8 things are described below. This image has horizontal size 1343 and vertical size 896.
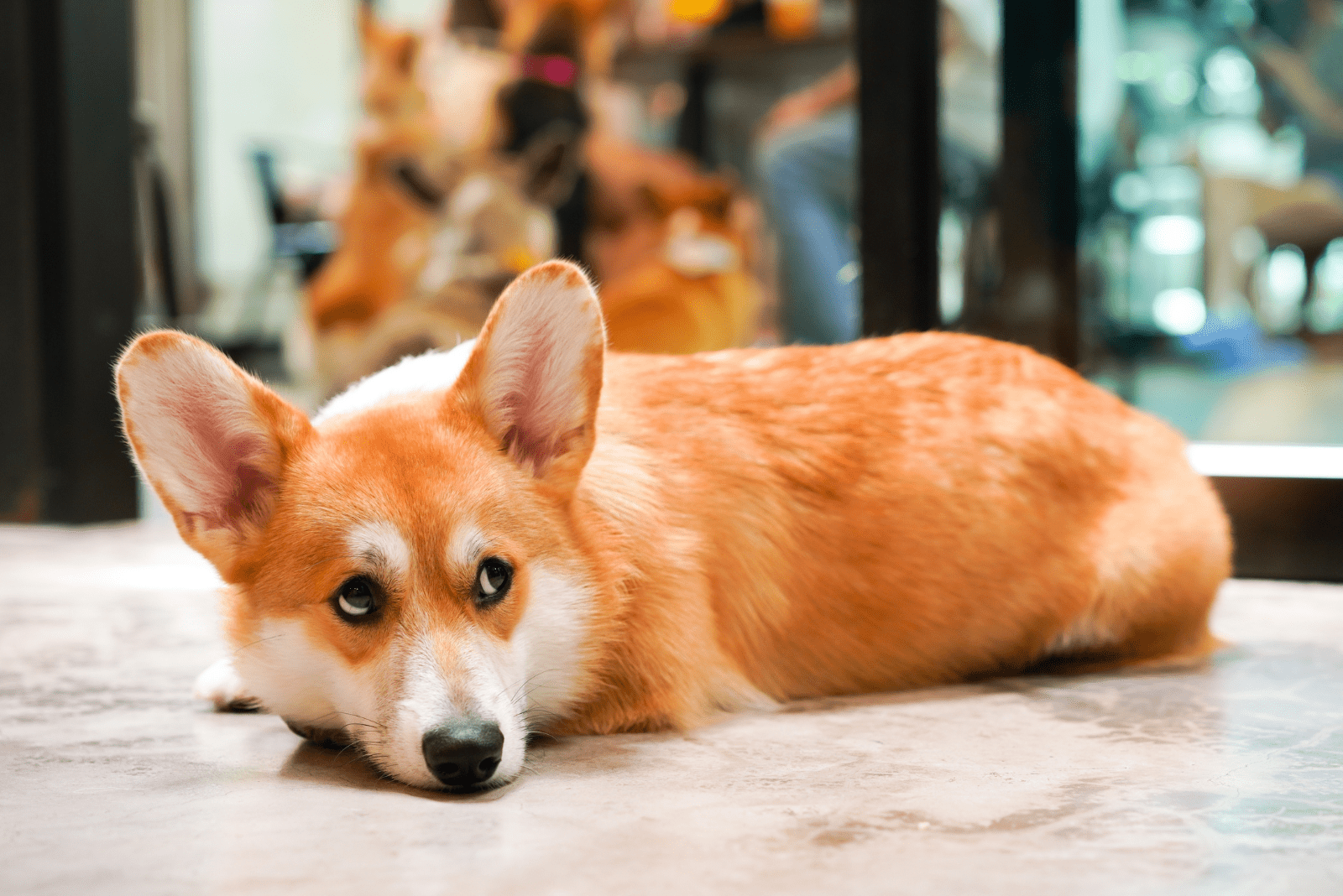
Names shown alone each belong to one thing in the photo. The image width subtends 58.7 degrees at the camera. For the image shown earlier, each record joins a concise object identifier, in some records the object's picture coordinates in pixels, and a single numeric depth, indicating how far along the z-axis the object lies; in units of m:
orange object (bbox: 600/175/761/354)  4.47
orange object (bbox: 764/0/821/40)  5.88
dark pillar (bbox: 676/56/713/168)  6.35
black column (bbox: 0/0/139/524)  3.92
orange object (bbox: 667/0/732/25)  5.95
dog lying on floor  1.47
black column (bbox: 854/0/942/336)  3.26
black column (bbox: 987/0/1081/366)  3.19
